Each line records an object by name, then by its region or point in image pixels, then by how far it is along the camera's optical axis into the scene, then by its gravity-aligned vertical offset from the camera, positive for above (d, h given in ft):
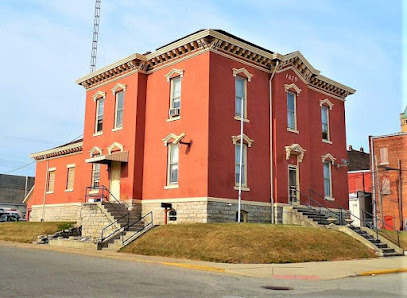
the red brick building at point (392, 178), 149.59 +15.08
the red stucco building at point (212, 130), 77.10 +17.39
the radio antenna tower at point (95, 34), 201.77 +84.75
